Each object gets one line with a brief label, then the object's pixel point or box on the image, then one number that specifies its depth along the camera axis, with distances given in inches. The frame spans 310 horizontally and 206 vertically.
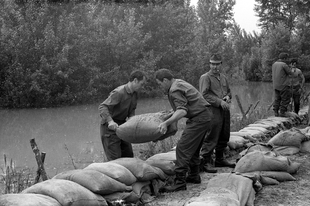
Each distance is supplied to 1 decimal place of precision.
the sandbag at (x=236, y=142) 266.0
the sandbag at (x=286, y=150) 257.9
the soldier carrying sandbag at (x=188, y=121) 184.9
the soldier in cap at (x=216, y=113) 226.4
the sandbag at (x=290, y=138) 261.3
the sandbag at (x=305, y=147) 263.1
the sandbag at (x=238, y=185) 166.8
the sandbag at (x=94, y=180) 153.9
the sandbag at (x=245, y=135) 288.2
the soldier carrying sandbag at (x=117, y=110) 191.5
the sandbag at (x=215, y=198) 143.6
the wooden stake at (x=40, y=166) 193.3
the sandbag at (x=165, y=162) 199.6
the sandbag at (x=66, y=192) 136.2
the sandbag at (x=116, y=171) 166.4
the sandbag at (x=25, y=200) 119.9
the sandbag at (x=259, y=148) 244.5
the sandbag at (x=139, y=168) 180.2
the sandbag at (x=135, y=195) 160.4
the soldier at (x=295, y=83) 394.0
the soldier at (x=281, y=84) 377.4
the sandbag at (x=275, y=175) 200.5
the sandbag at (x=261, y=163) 208.4
